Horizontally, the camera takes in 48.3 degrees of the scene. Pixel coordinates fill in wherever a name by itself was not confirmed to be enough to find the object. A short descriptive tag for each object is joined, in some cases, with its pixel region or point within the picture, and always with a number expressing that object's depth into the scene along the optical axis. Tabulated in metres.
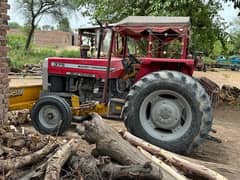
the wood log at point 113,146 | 2.79
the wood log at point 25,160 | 2.70
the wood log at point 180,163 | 2.96
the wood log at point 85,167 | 2.58
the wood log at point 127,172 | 2.55
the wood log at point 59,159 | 2.45
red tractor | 4.06
